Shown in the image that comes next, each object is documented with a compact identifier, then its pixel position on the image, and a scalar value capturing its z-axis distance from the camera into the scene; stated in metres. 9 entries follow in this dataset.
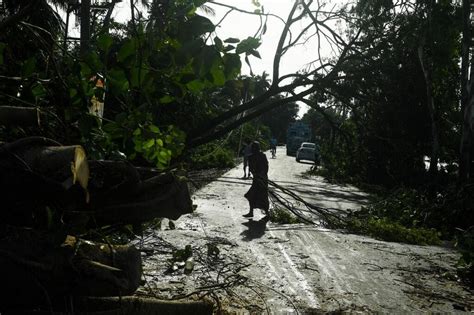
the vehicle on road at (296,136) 54.84
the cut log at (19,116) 2.59
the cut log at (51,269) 2.43
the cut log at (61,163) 2.24
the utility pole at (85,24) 10.55
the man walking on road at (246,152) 18.77
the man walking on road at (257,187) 10.76
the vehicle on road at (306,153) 40.53
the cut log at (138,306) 2.64
